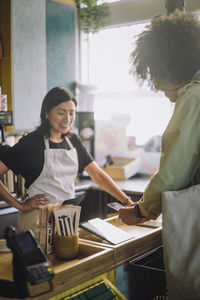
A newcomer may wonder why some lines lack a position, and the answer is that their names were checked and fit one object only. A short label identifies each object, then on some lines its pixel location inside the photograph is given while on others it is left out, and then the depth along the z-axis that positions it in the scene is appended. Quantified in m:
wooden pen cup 1.66
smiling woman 2.45
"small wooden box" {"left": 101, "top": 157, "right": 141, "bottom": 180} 3.88
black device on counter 1.26
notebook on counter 1.85
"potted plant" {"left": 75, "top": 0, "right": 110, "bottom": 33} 4.11
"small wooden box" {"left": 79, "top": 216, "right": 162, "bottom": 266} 1.76
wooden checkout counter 1.47
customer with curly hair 1.42
